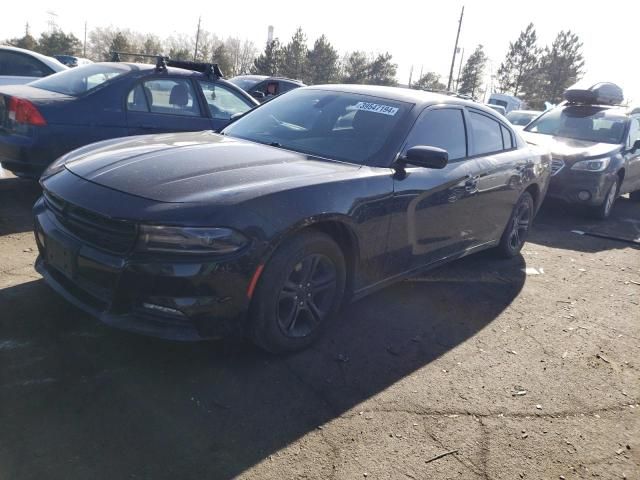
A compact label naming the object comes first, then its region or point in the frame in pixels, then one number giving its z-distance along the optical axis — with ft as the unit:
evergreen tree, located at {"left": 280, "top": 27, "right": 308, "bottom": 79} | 142.10
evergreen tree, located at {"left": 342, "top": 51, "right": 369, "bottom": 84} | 158.20
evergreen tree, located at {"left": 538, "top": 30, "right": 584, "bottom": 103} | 174.60
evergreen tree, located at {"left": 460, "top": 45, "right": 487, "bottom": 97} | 190.21
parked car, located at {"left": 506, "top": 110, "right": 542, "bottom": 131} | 58.61
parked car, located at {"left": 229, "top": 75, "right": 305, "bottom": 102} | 42.16
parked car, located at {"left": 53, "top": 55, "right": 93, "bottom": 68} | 96.73
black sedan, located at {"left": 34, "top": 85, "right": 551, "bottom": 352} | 8.49
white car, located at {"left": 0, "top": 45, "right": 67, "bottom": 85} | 28.94
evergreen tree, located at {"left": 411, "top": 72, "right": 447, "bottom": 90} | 175.29
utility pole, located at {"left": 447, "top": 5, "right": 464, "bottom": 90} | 133.78
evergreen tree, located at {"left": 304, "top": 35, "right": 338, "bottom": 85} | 147.54
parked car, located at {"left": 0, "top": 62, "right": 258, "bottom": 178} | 16.42
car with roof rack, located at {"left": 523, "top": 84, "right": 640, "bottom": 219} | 24.68
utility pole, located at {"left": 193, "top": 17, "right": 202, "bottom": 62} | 161.05
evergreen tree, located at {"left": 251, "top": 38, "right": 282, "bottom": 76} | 139.44
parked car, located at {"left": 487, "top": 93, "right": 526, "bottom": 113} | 102.27
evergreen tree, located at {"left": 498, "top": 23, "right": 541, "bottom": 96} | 183.62
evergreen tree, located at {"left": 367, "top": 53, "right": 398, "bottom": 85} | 157.69
